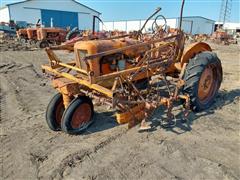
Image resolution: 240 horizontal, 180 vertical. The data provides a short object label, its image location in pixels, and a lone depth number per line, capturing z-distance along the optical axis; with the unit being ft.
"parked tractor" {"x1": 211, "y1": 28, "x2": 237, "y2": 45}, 59.11
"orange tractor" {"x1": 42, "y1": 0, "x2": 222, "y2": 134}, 8.77
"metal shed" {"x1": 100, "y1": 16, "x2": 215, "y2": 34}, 107.24
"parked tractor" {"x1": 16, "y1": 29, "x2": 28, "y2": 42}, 44.23
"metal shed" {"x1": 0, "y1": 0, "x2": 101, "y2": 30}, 75.93
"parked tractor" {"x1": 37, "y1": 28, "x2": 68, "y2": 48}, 40.23
